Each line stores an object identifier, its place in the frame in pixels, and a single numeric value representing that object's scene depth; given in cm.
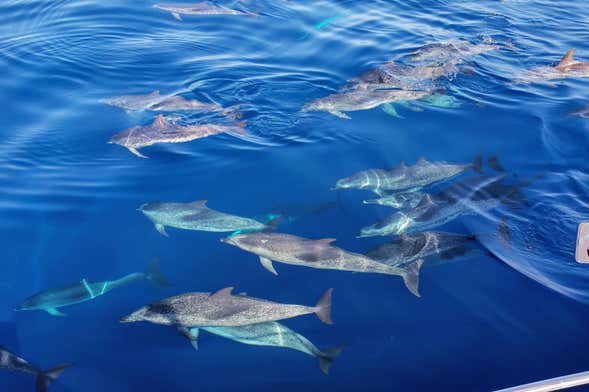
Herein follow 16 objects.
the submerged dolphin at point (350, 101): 966
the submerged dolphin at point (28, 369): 508
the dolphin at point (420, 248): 614
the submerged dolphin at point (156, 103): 979
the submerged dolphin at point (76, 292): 583
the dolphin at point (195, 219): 682
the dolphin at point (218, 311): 539
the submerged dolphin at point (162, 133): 851
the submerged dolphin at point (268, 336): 539
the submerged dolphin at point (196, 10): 1459
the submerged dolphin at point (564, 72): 1133
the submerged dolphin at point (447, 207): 668
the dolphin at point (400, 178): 750
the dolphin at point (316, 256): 612
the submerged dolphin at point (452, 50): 1201
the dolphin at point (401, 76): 1059
